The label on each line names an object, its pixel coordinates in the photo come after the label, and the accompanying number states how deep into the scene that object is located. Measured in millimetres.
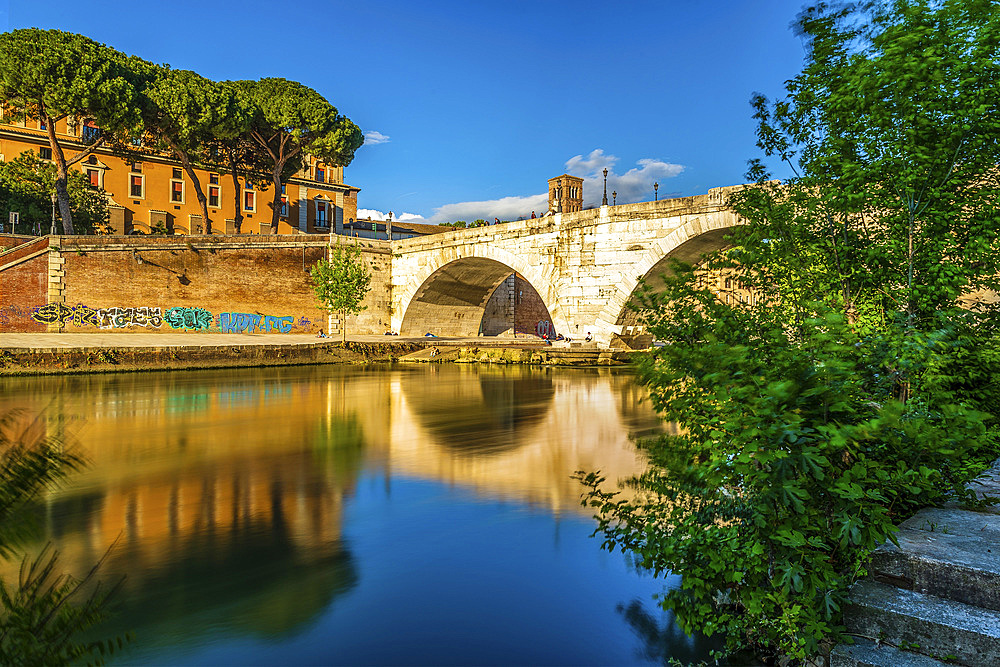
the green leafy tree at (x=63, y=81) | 29312
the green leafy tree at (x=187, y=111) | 33250
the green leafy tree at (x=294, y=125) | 39094
